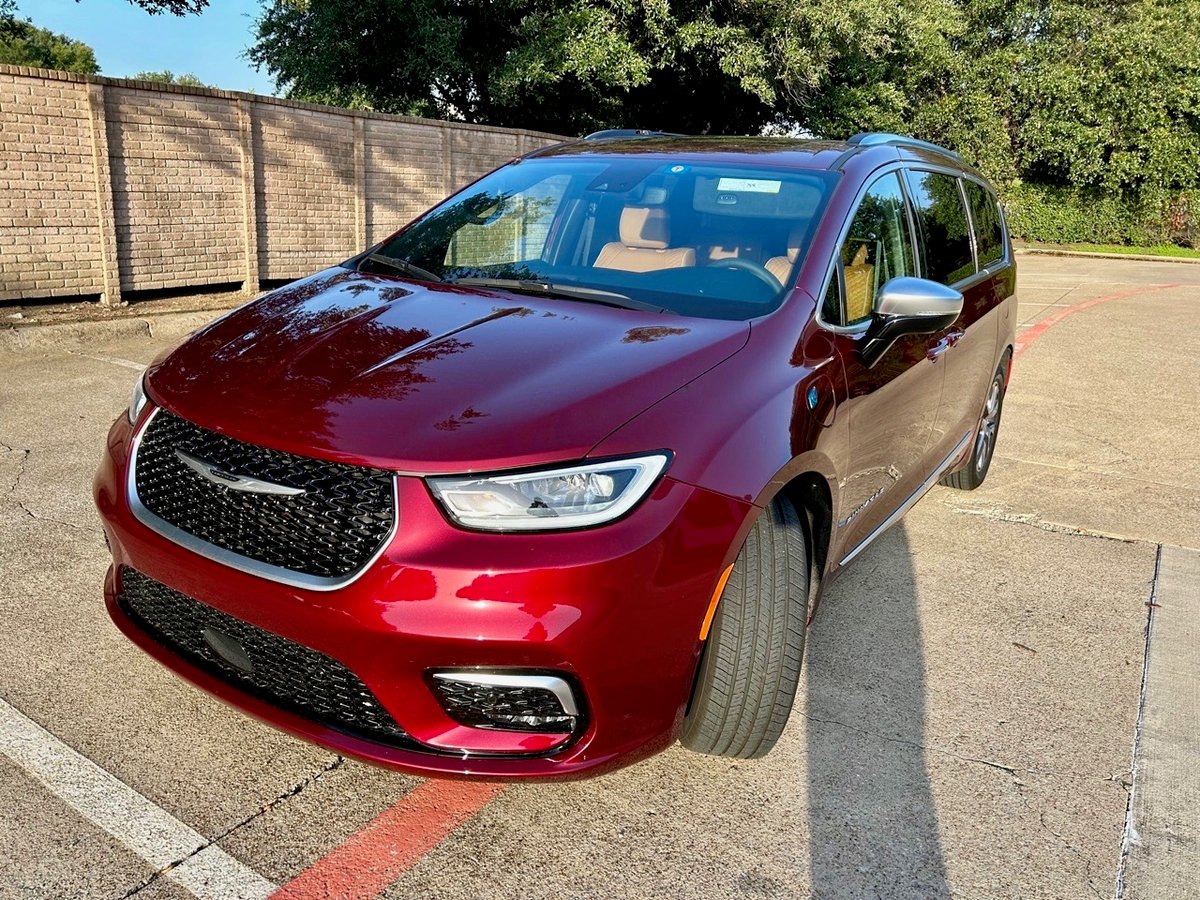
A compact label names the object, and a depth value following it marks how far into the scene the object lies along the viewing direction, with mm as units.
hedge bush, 27578
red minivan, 2148
